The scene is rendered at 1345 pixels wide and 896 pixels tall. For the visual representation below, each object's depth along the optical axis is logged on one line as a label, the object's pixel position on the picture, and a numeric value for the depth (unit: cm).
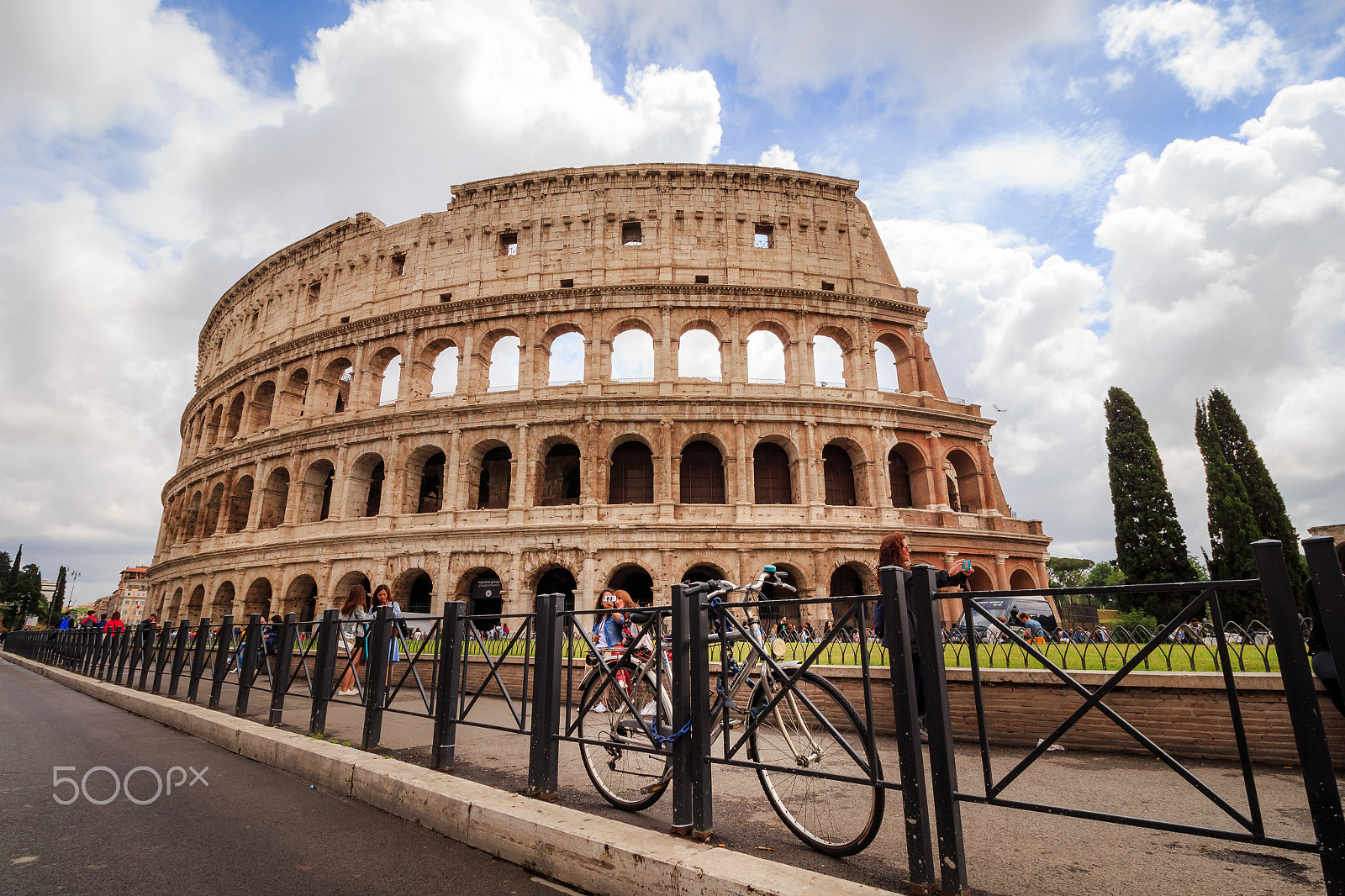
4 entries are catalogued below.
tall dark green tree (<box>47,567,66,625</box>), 5950
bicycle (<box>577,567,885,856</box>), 339
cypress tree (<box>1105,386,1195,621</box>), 2328
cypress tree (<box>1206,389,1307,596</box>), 2497
